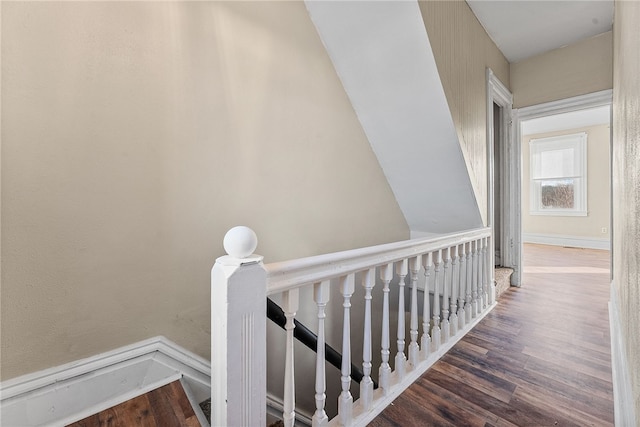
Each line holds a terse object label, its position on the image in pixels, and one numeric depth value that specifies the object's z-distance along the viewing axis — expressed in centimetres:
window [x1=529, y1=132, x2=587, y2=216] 564
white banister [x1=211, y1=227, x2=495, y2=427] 75
